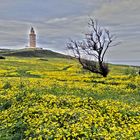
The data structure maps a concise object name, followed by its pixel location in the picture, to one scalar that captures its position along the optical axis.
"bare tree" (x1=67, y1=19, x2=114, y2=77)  30.14
